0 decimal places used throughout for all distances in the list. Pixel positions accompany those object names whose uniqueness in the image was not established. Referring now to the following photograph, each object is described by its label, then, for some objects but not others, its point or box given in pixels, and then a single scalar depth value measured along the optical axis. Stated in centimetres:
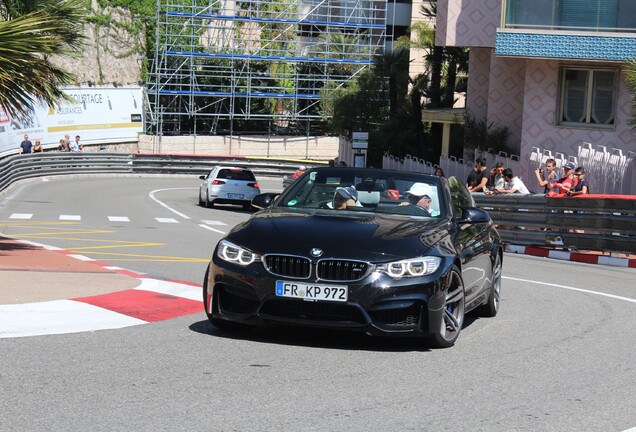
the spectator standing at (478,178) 2393
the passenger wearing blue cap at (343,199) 960
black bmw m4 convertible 805
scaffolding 6328
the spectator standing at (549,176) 2219
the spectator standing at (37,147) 4788
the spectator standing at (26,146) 4559
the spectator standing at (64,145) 5009
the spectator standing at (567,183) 2086
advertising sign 4716
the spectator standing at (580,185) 2056
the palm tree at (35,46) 1364
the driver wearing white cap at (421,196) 964
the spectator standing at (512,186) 2268
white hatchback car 3613
